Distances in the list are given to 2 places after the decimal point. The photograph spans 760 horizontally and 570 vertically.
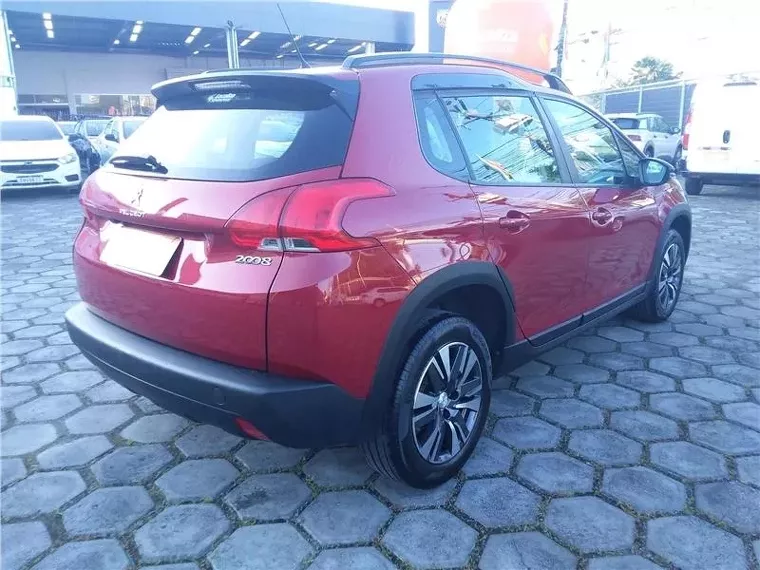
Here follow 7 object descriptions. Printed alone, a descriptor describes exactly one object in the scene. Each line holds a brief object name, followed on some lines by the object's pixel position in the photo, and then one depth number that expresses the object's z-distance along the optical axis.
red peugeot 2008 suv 2.04
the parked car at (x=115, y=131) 13.84
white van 10.46
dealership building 19.53
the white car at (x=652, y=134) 16.42
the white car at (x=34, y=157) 11.10
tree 46.95
